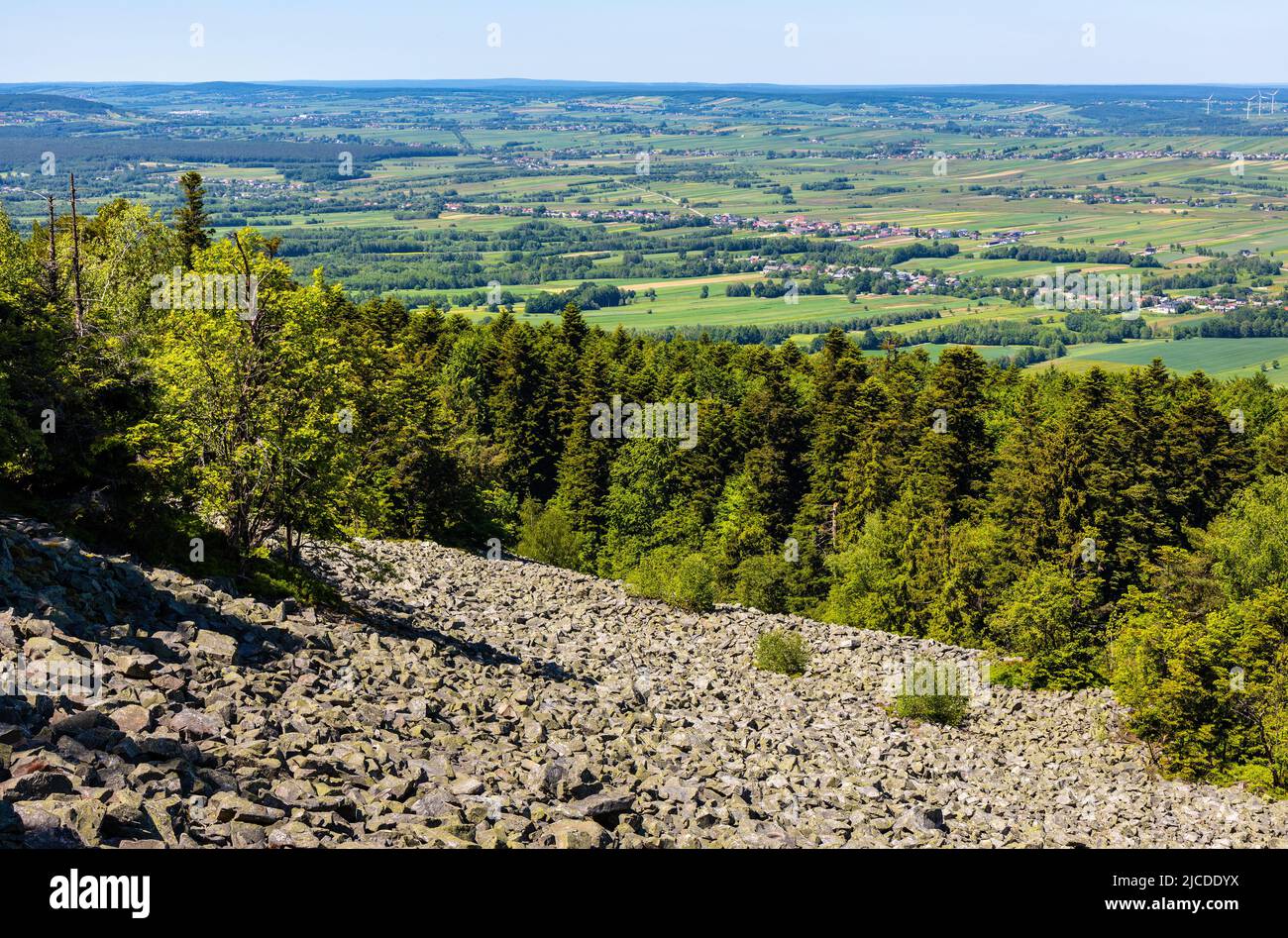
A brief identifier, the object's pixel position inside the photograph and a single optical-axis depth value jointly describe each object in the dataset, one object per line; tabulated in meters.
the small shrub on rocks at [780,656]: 44.75
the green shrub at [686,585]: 52.94
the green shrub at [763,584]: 65.38
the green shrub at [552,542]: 72.00
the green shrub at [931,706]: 40.28
